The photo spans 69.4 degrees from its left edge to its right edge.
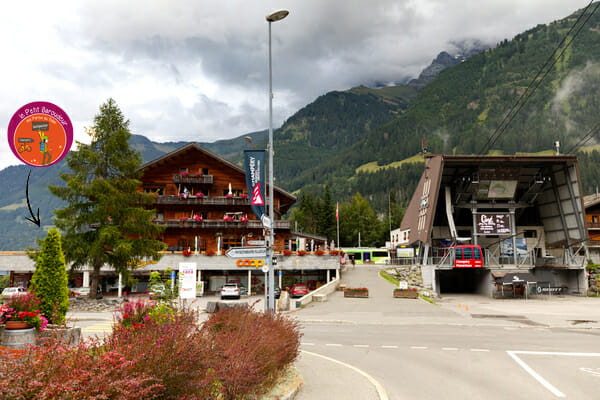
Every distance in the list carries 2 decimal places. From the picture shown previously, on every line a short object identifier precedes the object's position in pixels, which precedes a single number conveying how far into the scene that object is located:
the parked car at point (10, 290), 33.92
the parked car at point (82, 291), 39.22
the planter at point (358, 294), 36.81
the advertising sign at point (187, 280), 20.05
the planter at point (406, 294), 36.81
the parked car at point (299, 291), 39.25
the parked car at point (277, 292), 37.90
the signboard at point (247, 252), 15.09
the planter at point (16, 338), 10.48
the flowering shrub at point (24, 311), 10.67
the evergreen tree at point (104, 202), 32.88
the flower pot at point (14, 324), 10.60
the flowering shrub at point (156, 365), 4.39
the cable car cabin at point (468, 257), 44.09
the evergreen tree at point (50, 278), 12.94
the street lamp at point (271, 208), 15.49
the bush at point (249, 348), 6.77
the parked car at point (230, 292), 37.41
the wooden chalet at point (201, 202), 47.41
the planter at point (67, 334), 10.85
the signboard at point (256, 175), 17.50
